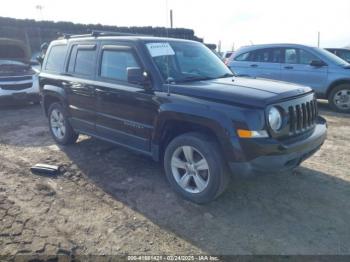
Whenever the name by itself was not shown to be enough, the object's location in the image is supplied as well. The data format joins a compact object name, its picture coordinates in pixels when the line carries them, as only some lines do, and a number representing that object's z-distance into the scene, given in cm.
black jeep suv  320
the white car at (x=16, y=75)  915
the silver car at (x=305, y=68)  834
